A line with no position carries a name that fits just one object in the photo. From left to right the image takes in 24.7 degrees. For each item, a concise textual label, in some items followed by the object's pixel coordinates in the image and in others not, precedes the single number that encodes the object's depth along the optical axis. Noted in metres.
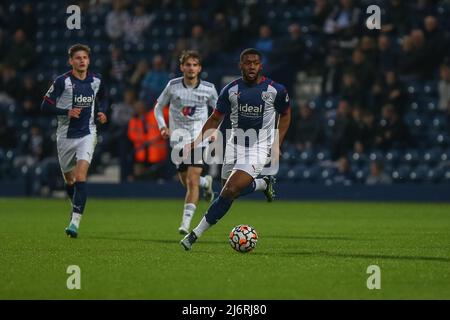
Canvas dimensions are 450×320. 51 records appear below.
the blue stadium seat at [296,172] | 22.25
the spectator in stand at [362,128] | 21.34
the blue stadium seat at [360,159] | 21.62
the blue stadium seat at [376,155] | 21.36
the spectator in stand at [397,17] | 22.33
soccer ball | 10.77
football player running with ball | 10.91
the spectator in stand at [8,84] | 25.17
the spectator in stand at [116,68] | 24.27
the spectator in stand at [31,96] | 24.47
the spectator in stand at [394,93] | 21.19
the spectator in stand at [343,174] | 21.36
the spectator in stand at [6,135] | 24.45
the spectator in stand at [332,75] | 22.41
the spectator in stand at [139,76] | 23.62
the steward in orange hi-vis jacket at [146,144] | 22.59
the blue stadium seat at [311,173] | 22.08
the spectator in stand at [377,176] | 21.17
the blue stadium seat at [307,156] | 22.30
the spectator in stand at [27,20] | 26.64
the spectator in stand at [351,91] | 21.69
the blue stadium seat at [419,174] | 21.20
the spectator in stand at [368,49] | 21.73
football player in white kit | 13.65
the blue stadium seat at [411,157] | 21.48
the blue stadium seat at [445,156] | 21.03
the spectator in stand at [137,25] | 25.17
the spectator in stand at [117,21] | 25.20
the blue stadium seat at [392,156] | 21.45
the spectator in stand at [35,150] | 23.34
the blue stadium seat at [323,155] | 22.11
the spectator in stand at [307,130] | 22.20
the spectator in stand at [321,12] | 23.11
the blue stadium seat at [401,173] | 21.30
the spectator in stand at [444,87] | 21.19
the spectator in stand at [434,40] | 21.55
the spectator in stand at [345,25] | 22.47
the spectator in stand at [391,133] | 21.27
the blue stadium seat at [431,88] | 22.52
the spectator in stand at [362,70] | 21.66
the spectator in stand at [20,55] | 25.94
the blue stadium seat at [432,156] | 21.28
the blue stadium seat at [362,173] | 21.50
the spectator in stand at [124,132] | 23.03
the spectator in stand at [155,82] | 22.58
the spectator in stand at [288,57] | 22.59
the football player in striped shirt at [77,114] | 13.00
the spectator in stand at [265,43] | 22.86
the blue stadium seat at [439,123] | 21.88
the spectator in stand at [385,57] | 21.78
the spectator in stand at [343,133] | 21.44
